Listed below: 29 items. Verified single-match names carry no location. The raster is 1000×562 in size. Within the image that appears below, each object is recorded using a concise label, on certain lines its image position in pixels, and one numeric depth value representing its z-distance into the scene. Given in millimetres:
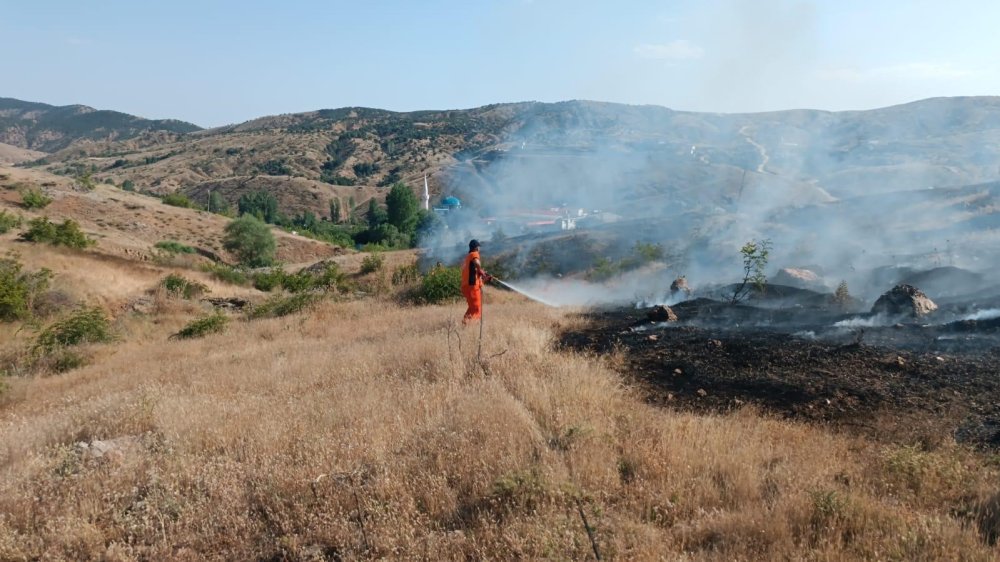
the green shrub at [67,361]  9411
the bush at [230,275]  20391
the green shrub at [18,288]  12539
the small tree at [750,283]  10611
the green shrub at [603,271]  15816
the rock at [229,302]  15934
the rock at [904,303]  8514
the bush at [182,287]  16484
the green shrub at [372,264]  19391
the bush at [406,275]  16344
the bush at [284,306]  13328
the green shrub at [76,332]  10370
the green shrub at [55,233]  20214
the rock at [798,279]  12070
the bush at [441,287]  12992
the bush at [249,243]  35219
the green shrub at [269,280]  20078
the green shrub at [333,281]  16828
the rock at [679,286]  12414
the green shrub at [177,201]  45562
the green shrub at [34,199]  30442
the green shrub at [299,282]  17578
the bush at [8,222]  20789
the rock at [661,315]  9297
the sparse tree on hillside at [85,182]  39719
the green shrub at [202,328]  11367
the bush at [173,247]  30259
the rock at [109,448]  4262
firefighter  8523
